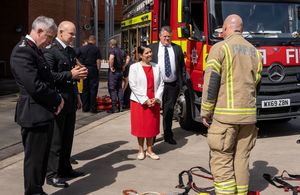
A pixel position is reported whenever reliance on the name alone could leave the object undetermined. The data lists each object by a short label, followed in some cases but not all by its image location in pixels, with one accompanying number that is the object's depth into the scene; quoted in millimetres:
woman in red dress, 6832
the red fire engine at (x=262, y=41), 8117
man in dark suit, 7852
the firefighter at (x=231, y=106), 4629
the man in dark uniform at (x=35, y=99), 4539
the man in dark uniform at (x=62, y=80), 5574
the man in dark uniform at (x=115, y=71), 11570
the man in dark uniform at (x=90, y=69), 11477
